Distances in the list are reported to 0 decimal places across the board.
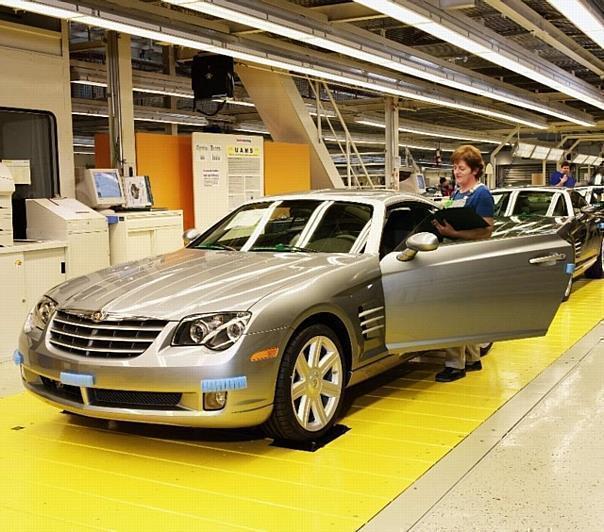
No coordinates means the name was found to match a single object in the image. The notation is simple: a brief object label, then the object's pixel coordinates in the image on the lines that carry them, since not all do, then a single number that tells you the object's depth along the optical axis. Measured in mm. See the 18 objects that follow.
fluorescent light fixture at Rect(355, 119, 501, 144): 18109
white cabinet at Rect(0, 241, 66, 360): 6371
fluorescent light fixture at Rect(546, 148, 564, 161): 25125
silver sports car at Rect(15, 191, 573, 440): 3686
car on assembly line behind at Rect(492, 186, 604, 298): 9258
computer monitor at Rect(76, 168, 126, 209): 8031
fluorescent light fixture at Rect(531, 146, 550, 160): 23628
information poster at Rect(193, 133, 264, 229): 10359
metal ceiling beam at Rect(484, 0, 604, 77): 7961
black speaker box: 10641
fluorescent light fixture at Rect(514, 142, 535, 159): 22438
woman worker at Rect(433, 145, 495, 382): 5266
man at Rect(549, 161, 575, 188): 13906
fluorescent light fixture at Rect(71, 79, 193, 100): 11211
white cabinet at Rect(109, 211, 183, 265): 7926
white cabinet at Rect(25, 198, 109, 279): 7059
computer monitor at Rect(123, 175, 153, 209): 8469
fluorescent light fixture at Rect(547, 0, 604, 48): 6602
